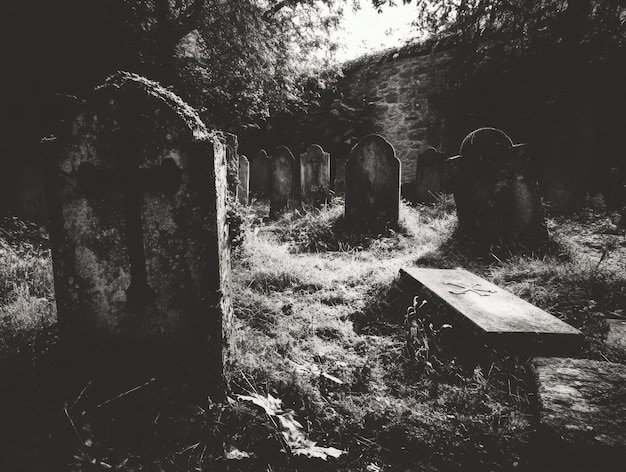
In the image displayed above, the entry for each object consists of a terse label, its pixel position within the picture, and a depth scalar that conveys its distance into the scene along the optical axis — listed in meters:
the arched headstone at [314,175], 7.52
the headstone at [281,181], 7.50
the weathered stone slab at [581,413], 1.50
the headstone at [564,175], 5.95
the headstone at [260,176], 9.10
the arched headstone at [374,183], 5.62
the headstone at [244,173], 7.66
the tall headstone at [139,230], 1.97
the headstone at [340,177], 8.30
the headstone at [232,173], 4.58
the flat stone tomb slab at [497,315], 2.26
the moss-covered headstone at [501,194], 4.47
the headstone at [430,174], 8.02
